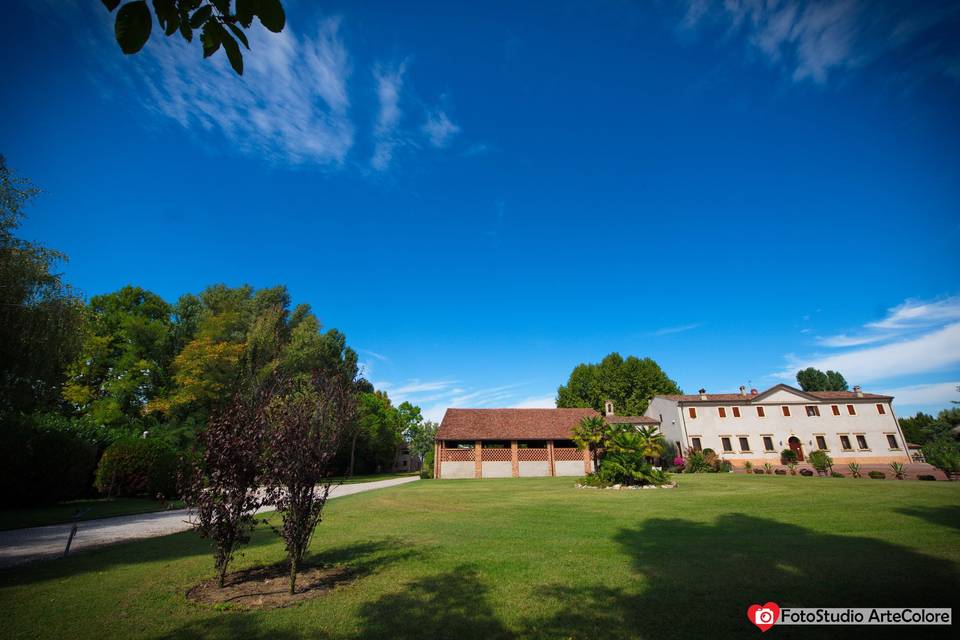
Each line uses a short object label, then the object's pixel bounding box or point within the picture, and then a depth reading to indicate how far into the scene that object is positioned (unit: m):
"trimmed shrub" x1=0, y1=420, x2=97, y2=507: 14.01
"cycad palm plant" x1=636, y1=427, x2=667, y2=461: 21.27
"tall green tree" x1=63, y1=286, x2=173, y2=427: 28.70
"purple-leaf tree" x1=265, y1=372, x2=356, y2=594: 5.65
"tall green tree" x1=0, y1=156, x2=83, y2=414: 13.82
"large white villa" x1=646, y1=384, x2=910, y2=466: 35.00
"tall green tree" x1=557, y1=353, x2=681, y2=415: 51.31
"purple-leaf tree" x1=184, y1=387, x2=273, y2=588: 5.60
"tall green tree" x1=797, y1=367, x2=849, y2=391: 64.44
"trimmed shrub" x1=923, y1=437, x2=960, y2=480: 20.20
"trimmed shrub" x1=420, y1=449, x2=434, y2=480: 36.72
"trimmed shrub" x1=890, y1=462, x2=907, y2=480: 21.33
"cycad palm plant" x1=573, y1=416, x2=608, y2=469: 26.77
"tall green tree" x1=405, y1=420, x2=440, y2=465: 71.06
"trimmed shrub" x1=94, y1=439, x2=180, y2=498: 17.47
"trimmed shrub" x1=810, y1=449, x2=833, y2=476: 24.95
